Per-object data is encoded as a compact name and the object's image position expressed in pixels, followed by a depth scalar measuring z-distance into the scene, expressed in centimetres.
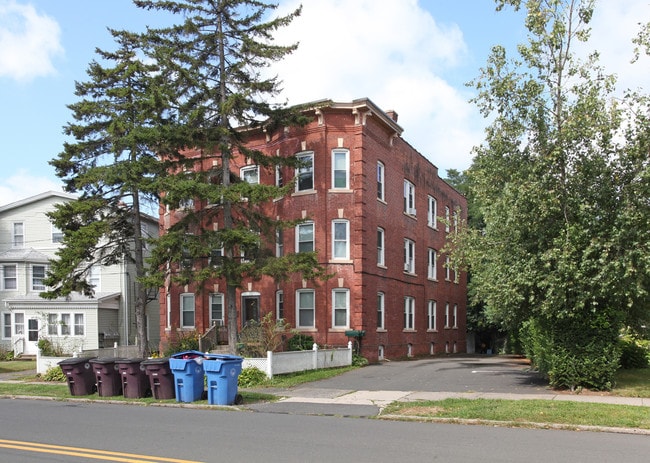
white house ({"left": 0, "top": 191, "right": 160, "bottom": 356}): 3328
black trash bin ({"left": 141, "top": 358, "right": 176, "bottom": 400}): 1504
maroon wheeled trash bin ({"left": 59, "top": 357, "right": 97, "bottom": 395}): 1658
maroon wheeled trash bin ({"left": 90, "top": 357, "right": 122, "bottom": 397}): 1609
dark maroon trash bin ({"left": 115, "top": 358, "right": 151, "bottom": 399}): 1553
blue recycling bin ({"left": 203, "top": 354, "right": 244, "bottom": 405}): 1396
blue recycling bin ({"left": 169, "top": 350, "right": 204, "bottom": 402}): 1462
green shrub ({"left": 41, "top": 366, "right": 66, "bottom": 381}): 2230
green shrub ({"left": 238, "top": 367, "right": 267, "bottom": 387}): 1811
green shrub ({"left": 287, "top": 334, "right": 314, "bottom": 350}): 2408
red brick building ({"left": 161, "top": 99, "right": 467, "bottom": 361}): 2492
